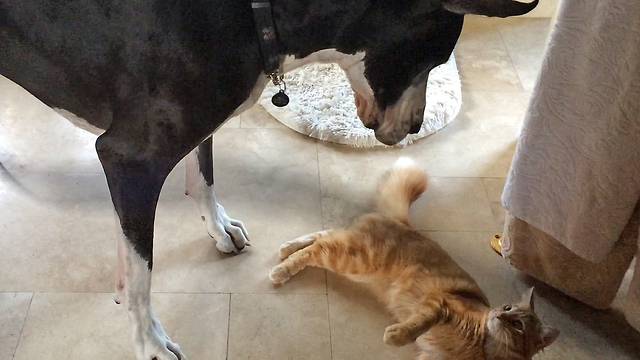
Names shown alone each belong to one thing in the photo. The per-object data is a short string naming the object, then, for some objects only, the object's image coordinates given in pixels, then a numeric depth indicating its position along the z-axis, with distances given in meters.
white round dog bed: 1.98
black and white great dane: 0.99
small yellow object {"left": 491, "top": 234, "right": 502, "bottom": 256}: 1.67
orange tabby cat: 1.25
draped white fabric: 1.16
